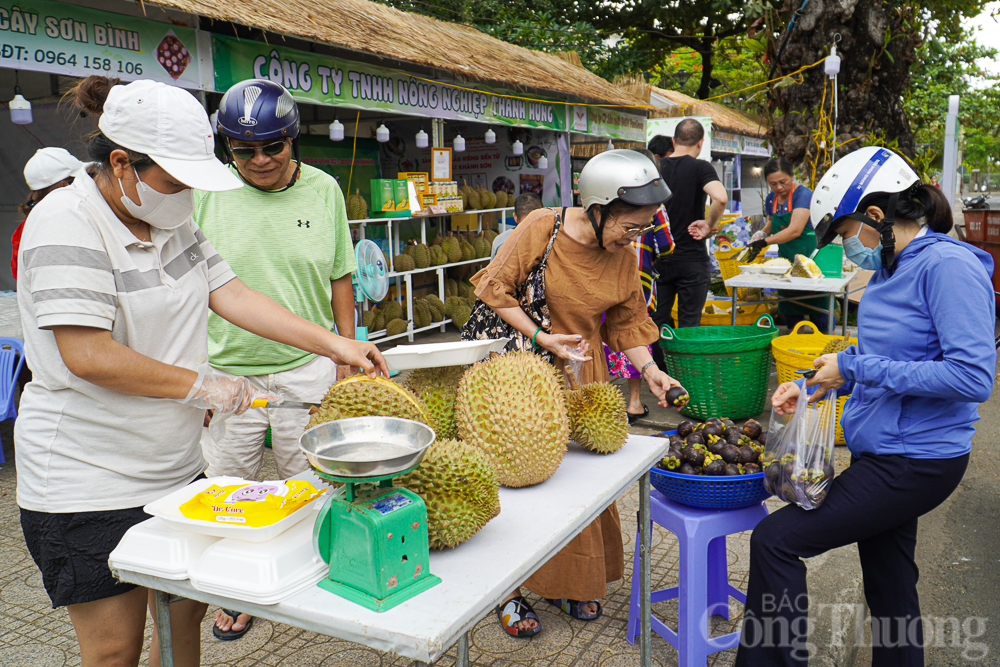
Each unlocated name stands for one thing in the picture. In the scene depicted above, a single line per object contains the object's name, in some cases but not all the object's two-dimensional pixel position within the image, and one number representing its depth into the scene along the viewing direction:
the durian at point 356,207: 7.36
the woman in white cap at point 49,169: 4.37
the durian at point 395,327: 7.91
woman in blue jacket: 2.04
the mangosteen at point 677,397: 2.43
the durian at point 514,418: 1.91
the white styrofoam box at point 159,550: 1.51
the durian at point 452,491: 1.56
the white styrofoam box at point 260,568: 1.40
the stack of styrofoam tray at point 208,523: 1.43
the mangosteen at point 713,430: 2.67
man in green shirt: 2.60
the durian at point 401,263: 8.04
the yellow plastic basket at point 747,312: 7.48
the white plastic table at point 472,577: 1.30
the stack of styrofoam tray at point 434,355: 1.88
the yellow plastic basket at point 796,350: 5.04
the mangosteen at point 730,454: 2.49
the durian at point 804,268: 5.82
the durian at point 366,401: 1.76
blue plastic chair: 4.63
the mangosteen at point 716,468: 2.45
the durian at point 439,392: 2.02
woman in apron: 6.39
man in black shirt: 5.65
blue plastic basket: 2.42
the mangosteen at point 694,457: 2.49
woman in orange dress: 2.43
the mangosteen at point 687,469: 2.48
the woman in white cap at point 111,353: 1.59
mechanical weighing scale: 1.34
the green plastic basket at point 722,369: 5.08
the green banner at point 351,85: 5.89
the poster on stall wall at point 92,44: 4.44
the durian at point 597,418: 2.24
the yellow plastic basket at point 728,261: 7.49
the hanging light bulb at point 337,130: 7.08
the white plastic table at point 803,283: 5.61
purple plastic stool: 2.41
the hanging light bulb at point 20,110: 4.65
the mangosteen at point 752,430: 2.75
